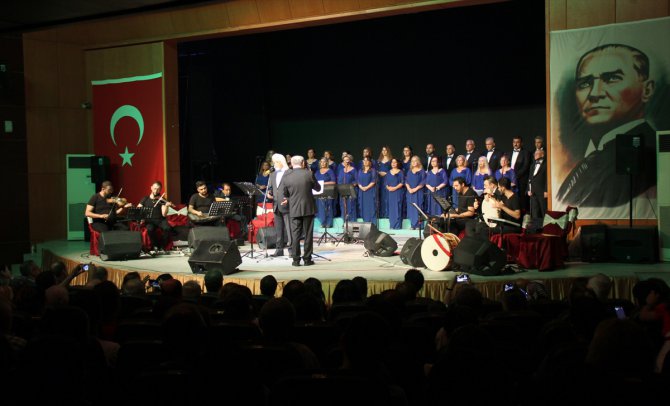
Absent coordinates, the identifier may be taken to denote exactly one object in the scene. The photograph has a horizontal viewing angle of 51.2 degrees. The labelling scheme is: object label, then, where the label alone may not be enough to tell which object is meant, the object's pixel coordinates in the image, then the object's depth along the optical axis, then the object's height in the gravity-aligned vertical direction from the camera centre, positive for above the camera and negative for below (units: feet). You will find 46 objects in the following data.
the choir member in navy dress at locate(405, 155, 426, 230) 45.93 -0.14
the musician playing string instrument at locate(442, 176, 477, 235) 32.91 -1.24
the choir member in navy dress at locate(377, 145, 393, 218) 48.52 +0.45
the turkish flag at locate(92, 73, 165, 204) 47.14 +4.03
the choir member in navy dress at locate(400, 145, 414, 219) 47.65 +1.44
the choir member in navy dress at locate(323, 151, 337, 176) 49.14 +1.69
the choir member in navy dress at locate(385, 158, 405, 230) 47.14 -0.52
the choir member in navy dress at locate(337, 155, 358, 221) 48.80 +0.57
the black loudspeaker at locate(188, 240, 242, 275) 29.27 -2.95
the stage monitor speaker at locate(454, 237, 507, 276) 27.61 -2.96
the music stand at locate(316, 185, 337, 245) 38.32 -0.39
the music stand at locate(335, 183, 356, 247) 38.75 -0.37
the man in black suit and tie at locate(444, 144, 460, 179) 46.06 +1.62
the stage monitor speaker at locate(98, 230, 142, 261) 34.37 -2.74
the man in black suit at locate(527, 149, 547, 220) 40.88 -0.49
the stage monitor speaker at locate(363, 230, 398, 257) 34.73 -3.00
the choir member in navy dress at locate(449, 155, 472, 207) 44.42 +0.76
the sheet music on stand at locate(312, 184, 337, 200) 38.32 -0.36
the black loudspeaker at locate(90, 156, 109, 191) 46.68 +1.40
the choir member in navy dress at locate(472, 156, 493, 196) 43.11 +0.54
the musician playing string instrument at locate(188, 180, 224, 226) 36.99 -1.09
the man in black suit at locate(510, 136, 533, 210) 42.57 +1.03
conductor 30.94 -0.72
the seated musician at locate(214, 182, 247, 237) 39.58 -1.52
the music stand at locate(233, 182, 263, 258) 36.17 -0.10
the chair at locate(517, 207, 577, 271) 28.94 -2.90
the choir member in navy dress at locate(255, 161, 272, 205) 45.01 +0.66
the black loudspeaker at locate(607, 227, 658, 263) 31.24 -2.89
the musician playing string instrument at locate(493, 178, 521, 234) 31.09 -1.16
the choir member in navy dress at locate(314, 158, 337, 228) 48.32 +0.31
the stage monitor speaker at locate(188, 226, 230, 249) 34.64 -2.31
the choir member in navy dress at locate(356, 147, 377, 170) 48.16 +1.99
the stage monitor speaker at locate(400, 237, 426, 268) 30.53 -3.11
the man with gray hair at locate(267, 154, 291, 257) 33.31 -0.85
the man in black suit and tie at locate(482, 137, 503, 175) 44.47 +1.74
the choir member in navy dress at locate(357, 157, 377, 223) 48.14 -0.29
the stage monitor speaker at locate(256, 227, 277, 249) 36.63 -2.66
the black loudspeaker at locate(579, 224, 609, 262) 31.96 -2.91
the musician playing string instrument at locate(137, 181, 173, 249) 37.86 -1.72
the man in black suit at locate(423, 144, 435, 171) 46.62 +2.12
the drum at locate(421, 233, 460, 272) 28.99 -2.82
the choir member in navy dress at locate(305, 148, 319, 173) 50.85 +1.74
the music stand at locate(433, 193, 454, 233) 31.22 -0.92
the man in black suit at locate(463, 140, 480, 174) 45.32 +1.76
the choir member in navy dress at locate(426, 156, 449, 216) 45.09 +0.29
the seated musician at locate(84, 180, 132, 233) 36.70 -1.00
